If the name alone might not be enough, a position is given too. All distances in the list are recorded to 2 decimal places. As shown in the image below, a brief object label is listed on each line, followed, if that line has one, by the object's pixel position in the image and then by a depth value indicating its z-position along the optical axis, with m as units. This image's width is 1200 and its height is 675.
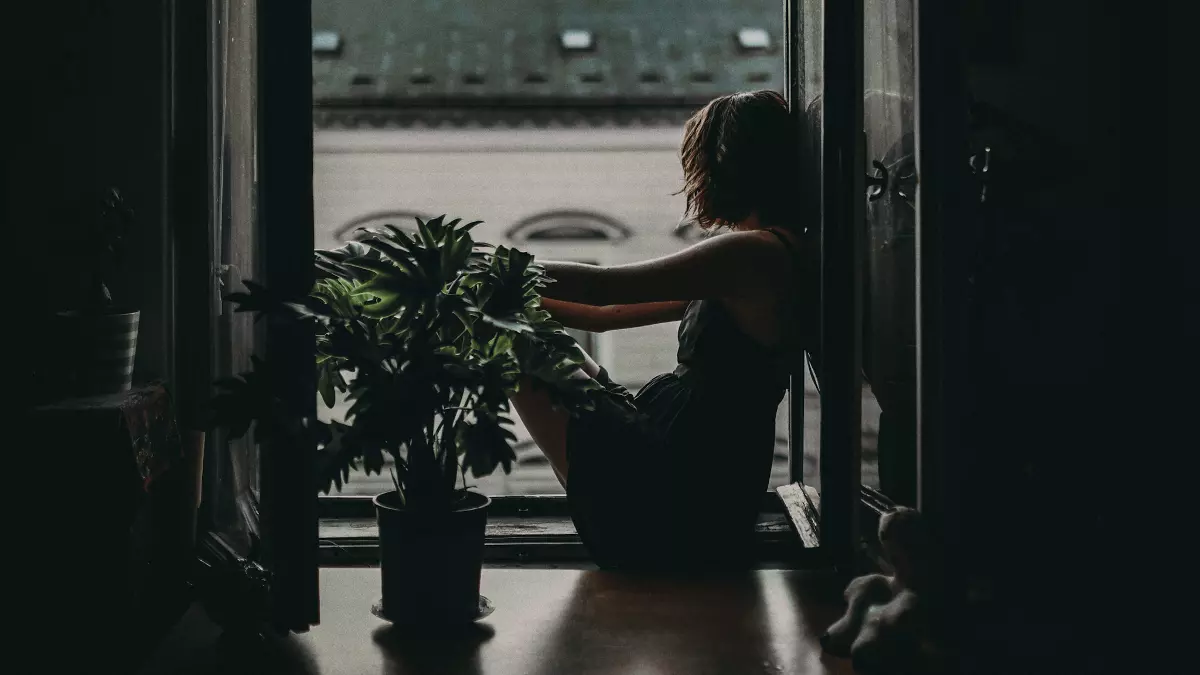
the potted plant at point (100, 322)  1.66
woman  1.99
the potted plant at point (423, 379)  1.58
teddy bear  1.50
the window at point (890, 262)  1.78
